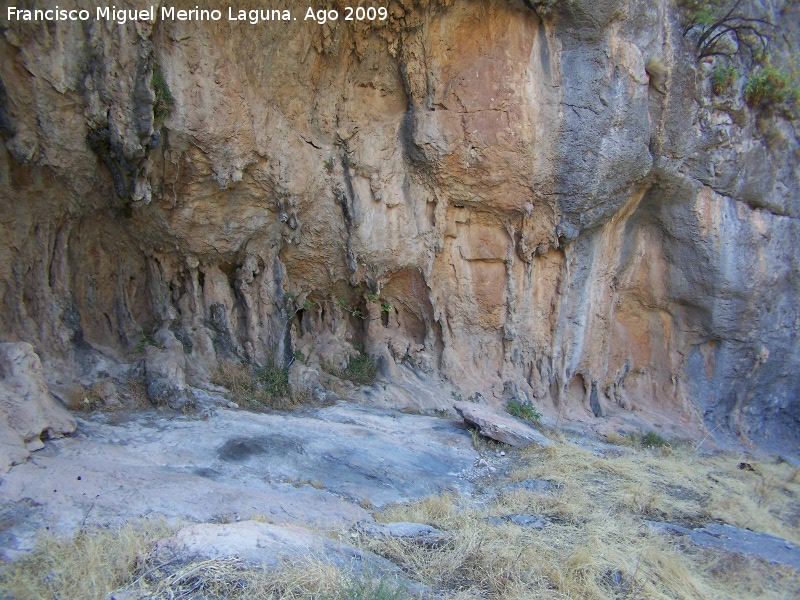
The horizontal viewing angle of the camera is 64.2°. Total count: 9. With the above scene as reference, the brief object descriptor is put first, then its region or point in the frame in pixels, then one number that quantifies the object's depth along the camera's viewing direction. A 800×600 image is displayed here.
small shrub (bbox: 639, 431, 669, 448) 9.98
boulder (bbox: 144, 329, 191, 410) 7.05
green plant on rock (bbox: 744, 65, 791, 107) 11.22
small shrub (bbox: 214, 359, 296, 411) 7.96
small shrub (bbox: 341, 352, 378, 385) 9.37
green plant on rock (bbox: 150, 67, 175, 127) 6.74
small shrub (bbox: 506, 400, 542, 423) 9.82
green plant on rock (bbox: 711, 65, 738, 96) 10.85
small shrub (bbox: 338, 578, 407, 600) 3.45
